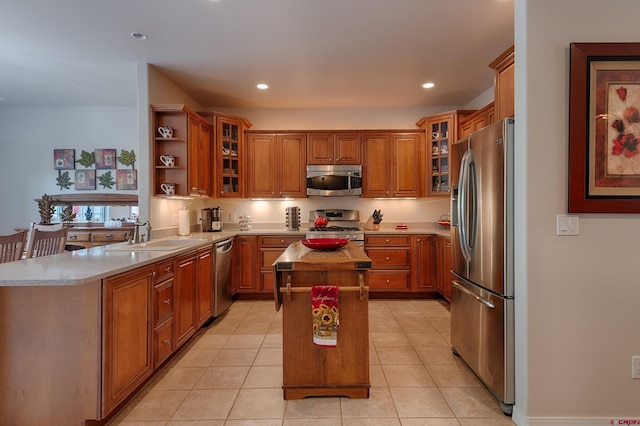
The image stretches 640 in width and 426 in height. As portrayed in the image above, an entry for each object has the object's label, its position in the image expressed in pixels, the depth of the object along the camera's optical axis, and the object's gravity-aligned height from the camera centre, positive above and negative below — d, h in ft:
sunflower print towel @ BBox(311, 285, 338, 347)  6.86 -2.22
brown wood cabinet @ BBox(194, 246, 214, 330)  10.79 -2.63
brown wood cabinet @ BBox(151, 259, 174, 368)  8.00 -2.61
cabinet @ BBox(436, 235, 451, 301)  13.94 -2.49
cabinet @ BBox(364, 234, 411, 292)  15.11 -2.12
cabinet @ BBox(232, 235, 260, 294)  14.98 -2.53
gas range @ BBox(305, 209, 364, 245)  15.84 -0.58
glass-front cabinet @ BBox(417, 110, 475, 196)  14.87 +2.99
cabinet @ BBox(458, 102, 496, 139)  12.26 +3.47
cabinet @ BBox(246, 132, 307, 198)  16.11 +2.09
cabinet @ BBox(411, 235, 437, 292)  15.05 -2.57
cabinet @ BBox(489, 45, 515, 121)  7.84 +3.03
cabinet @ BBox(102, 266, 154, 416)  6.13 -2.56
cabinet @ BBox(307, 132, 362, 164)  16.08 +2.90
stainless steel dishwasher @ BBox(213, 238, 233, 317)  12.31 -2.70
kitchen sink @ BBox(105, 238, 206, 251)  9.29 -1.11
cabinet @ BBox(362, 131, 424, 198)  16.06 +2.14
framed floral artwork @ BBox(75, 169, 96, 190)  17.46 +1.64
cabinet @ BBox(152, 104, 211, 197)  12.02 +2.17
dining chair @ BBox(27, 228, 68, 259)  9.65 -0.99
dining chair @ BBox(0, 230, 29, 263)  9.12 -1.05
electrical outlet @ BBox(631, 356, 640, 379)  6.12 -2.97
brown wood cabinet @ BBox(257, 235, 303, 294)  15.01 -2.03
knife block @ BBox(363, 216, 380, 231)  16.17 -0.90
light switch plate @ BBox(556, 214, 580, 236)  6.15 -0.33
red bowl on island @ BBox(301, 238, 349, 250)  8.26 -0.91
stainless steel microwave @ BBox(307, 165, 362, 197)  15.99 +1.43
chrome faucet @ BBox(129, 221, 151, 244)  10.07 -0.88
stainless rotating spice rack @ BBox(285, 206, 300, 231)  16.02 -0.49
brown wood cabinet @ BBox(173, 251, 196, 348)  9.21 -2.59
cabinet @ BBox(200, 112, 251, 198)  14.99 +2.51
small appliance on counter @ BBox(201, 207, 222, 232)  15.51 -0.54
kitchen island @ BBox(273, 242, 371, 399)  7.22 -2.99
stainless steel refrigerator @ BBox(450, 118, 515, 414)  6.63 -1.12
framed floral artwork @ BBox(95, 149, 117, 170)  17.48 +2.64
